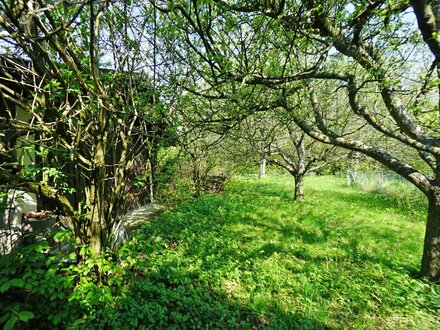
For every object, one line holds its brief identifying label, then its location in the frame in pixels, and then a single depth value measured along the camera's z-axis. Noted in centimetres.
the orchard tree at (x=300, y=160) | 906
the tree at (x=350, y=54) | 281
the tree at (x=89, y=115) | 223
